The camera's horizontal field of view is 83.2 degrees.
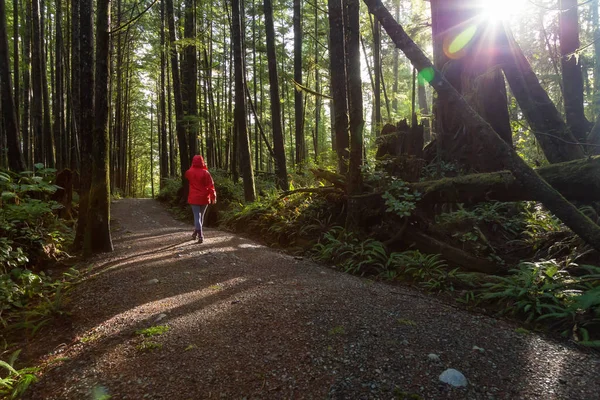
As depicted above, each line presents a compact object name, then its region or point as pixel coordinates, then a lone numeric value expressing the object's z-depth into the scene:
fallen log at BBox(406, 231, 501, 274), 5.18
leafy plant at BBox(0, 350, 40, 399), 2.53
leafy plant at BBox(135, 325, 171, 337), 3.14
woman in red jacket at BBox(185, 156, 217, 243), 7.81
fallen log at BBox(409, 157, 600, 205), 4.89
